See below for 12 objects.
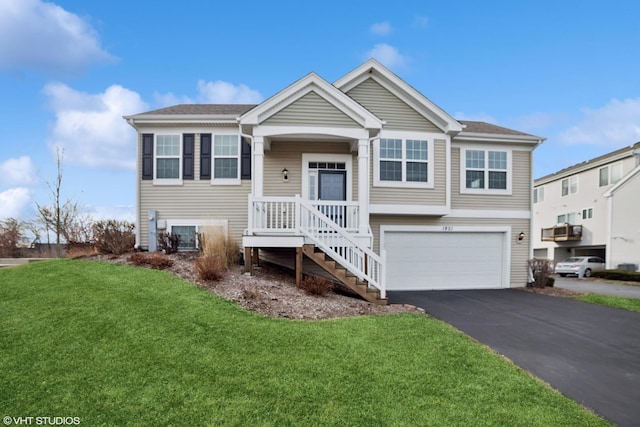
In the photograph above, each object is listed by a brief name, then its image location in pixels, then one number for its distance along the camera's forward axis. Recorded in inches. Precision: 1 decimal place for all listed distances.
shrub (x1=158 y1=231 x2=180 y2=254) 472.4
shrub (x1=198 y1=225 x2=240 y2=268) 386.3
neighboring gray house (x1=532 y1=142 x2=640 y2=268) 912.3
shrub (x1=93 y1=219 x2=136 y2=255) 473.4
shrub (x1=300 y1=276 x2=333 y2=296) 344.6
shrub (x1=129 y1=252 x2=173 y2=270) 380.2
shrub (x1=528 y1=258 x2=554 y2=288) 553.3
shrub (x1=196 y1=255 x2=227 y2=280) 338.6
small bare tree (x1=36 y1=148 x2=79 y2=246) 789.2
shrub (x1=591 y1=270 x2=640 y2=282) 822.7
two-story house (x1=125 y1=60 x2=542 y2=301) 490.3
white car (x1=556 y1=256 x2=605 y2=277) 976.3
